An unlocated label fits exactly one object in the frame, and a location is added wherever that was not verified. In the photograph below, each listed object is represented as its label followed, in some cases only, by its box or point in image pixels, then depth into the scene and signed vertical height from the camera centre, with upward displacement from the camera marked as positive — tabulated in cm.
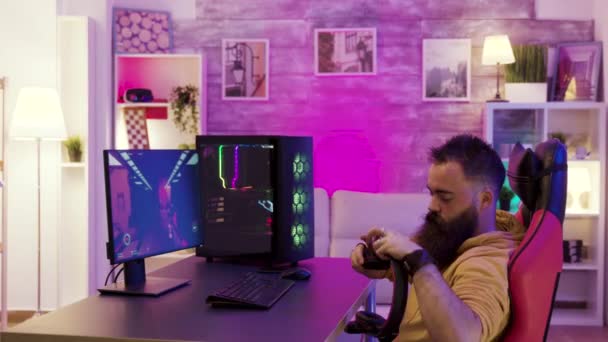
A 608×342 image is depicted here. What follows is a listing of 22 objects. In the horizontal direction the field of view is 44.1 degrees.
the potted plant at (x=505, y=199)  506 -37
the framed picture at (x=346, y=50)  561 +70
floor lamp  491 +17
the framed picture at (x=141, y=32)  564 +83
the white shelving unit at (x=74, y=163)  533 -13
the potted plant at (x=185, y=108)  547 +25
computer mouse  250 -44
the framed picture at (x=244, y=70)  567 +55
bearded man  168 -26
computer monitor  219 -21
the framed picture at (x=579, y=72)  536 +53
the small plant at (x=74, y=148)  534 -4
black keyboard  202 -43
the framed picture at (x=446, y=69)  557 +56
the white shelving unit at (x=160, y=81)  567 +47
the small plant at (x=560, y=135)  531 +7
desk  173 -45
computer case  287 -21
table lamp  520 +65
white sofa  462 -46
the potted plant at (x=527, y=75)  536 +50
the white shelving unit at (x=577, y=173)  518 -20
